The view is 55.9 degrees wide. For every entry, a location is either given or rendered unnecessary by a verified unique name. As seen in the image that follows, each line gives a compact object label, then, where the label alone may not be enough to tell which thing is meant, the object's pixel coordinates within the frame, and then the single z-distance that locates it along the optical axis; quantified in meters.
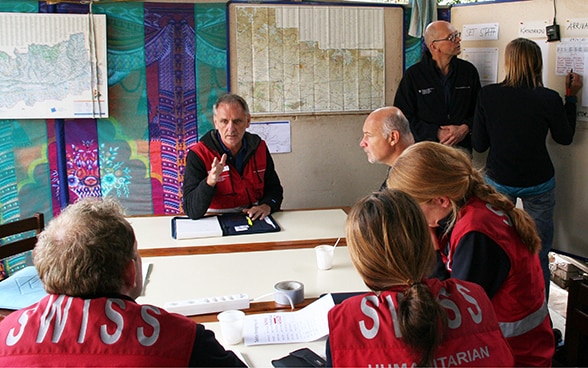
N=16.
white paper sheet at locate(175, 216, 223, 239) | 2.65
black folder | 2.66
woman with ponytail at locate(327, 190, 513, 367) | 1.12
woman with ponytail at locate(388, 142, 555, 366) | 1.55
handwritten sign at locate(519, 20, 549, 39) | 3.61
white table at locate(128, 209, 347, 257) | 2.48
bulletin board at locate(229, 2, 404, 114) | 3.97
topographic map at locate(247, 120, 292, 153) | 4.08
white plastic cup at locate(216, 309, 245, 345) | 1.59
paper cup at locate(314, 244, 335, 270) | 2.20
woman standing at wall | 3.24
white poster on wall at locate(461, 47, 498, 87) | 4.00
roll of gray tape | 1.87
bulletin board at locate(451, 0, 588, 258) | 3.40
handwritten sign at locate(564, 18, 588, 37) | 3.35
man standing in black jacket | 3.81
